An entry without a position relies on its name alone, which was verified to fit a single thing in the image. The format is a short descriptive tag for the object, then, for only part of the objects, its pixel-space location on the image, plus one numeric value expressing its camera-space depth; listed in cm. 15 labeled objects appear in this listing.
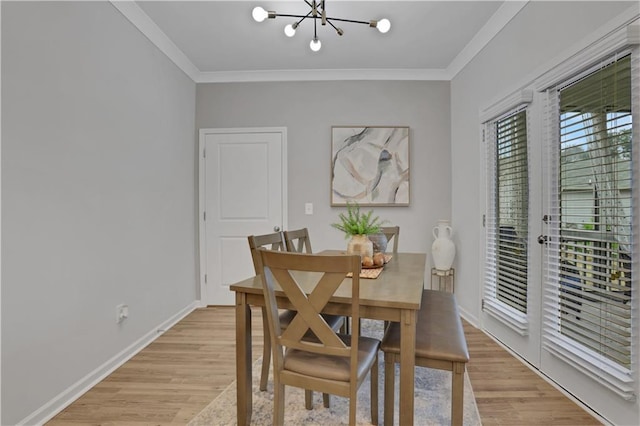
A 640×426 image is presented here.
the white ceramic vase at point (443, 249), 316
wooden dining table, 124
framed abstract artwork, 349
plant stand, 321
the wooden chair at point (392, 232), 264
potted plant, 181
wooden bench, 133
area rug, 163
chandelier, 203
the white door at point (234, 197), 356
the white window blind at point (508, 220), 230
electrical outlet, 225
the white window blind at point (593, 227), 151
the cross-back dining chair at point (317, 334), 115
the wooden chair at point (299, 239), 215
